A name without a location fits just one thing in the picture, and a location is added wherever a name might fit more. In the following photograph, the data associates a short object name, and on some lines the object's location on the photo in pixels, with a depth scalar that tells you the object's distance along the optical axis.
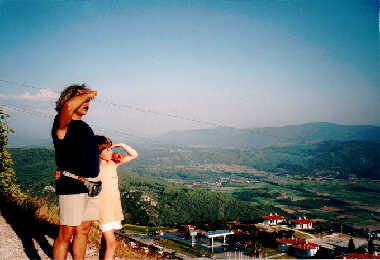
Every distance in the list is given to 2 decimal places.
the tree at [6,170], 5.05
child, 2.27
